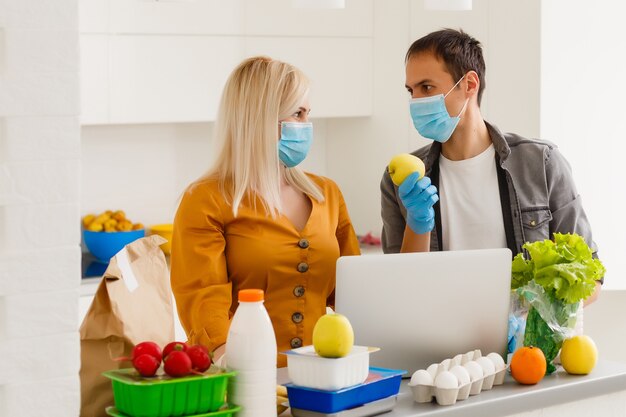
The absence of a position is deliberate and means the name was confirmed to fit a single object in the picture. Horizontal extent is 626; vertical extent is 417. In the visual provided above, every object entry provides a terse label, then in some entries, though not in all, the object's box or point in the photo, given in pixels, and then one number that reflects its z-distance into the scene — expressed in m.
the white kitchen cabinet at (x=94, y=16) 5.08
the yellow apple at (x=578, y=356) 3.21
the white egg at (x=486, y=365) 3.08
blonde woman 3.46
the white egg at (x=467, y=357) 3.11
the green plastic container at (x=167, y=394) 2.71
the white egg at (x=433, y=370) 3.02
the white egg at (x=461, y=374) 3.00
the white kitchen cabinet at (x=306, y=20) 5.55
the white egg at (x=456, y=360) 3.08
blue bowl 5.30
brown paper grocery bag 2.93
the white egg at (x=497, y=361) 3.12
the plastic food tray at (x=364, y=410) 2.89
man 3.78
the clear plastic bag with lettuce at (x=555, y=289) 3.20
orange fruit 3.12
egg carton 2.98
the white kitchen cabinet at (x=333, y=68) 5.66
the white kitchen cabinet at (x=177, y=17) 5.18
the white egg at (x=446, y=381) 2.97
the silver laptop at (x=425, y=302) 3.14
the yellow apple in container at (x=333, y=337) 2.87
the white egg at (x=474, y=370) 3.04
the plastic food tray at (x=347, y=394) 2.87
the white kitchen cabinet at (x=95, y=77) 5.11
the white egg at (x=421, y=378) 2.98
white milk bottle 2.78
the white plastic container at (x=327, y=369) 2.87
